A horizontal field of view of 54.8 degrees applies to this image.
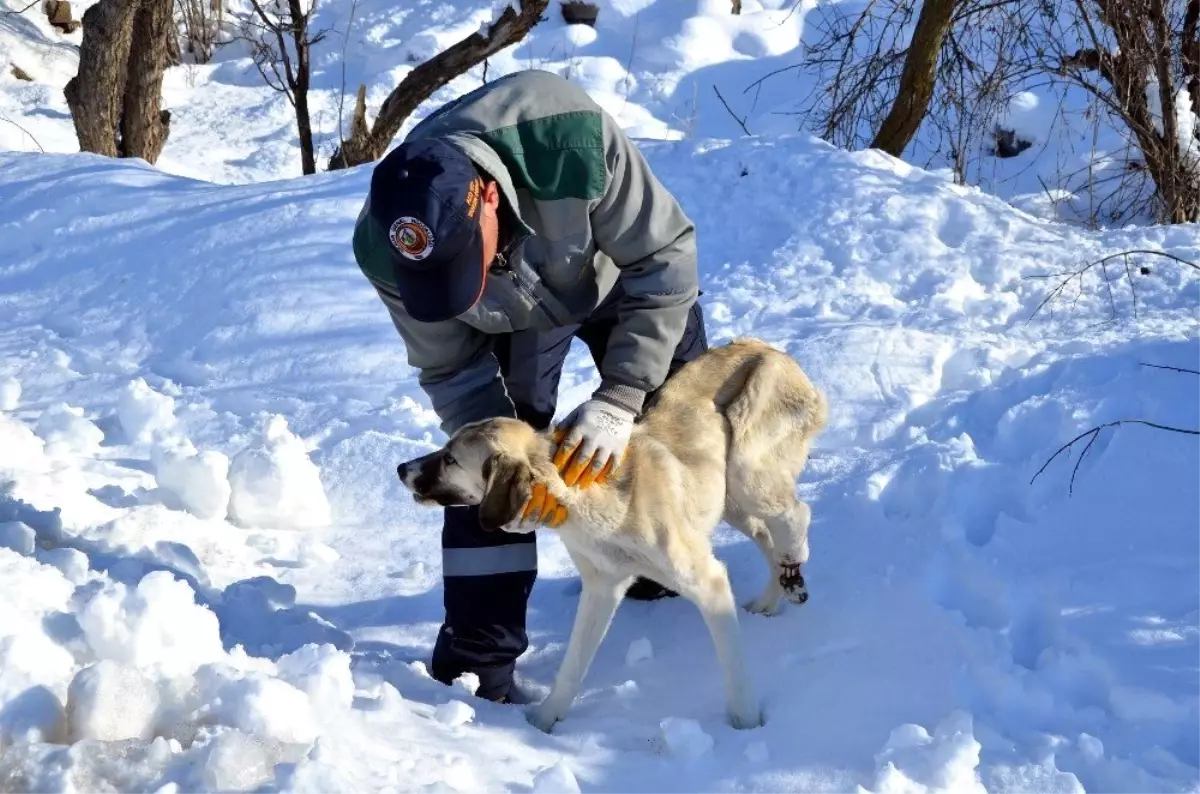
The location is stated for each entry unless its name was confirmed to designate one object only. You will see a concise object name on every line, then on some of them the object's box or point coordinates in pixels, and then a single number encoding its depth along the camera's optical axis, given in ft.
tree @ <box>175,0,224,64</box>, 50.88
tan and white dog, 11.20
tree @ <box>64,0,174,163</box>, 28.99
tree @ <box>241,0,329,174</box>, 32.37
